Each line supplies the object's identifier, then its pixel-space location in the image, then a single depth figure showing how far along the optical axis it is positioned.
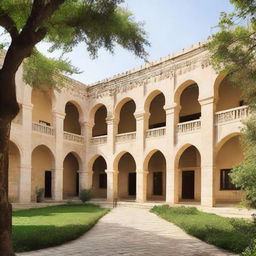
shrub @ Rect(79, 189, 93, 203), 19.80
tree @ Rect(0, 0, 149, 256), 5.39
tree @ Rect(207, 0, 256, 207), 6.24
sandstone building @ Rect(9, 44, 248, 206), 16.81
